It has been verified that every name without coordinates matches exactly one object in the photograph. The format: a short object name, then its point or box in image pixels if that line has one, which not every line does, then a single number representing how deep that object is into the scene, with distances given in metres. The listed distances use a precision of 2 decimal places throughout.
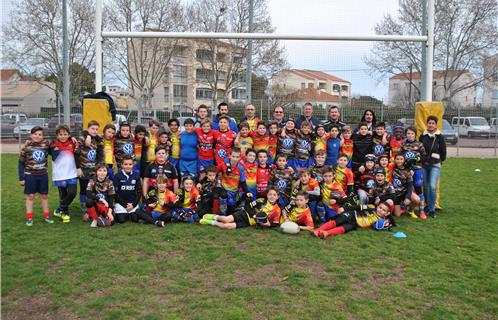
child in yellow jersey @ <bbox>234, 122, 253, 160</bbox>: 6.83
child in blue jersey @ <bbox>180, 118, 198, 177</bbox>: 6.86
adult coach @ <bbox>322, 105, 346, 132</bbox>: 7.21
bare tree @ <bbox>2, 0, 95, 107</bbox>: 22.83
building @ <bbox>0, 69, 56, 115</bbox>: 18.50
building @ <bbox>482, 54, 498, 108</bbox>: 30.23
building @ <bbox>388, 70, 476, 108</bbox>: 21.36
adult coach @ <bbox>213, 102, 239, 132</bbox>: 7.10
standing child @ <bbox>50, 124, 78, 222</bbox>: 6.32
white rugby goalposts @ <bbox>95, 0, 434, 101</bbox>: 7.62
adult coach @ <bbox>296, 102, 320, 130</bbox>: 7.19
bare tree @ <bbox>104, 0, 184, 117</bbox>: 20.39
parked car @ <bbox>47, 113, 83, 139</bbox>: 16.45
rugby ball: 5.78
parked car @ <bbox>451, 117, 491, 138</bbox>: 21.30
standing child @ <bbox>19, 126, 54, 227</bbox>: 6.05
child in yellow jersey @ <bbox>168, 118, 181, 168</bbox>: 7.04
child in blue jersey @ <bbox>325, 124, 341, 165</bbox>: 7.06
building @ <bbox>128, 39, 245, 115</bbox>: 17.17
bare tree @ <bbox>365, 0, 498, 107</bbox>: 22.89
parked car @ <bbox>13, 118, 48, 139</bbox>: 18.14
